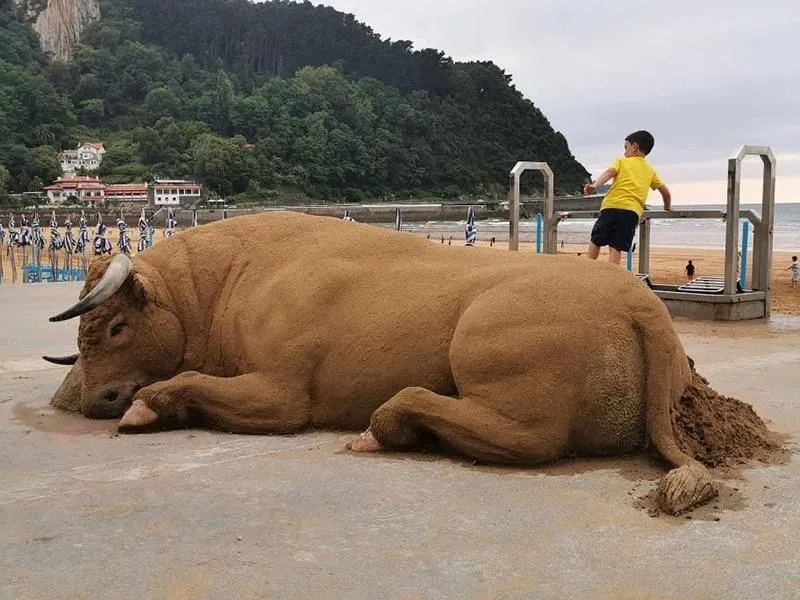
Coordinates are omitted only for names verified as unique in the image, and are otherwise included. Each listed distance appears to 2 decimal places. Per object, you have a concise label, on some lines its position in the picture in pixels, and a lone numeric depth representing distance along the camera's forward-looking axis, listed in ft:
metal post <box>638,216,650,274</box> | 42.76
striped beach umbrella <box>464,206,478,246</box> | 49.90
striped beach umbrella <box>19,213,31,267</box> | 79.52
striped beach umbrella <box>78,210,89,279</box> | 74.74
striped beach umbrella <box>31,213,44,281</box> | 74.28
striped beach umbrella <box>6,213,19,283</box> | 69.91
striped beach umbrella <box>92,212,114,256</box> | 66.54
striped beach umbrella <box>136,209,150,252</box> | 73.72
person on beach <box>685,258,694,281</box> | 54.11
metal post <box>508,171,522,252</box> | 39.68
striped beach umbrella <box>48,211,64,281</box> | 70.83
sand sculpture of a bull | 14.55
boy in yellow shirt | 28.89
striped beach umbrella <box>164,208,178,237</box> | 76.52
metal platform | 37.22
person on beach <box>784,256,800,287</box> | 60.34
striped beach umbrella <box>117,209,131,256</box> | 67.72
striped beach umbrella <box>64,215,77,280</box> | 73.69
